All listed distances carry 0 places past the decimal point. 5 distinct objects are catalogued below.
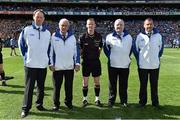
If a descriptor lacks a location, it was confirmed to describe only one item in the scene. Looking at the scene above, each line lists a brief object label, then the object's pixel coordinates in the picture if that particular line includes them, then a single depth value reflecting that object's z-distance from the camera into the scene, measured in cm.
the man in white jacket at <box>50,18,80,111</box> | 408
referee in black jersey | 429
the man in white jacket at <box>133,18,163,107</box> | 420
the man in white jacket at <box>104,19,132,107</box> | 425
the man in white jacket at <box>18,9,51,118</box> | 389
